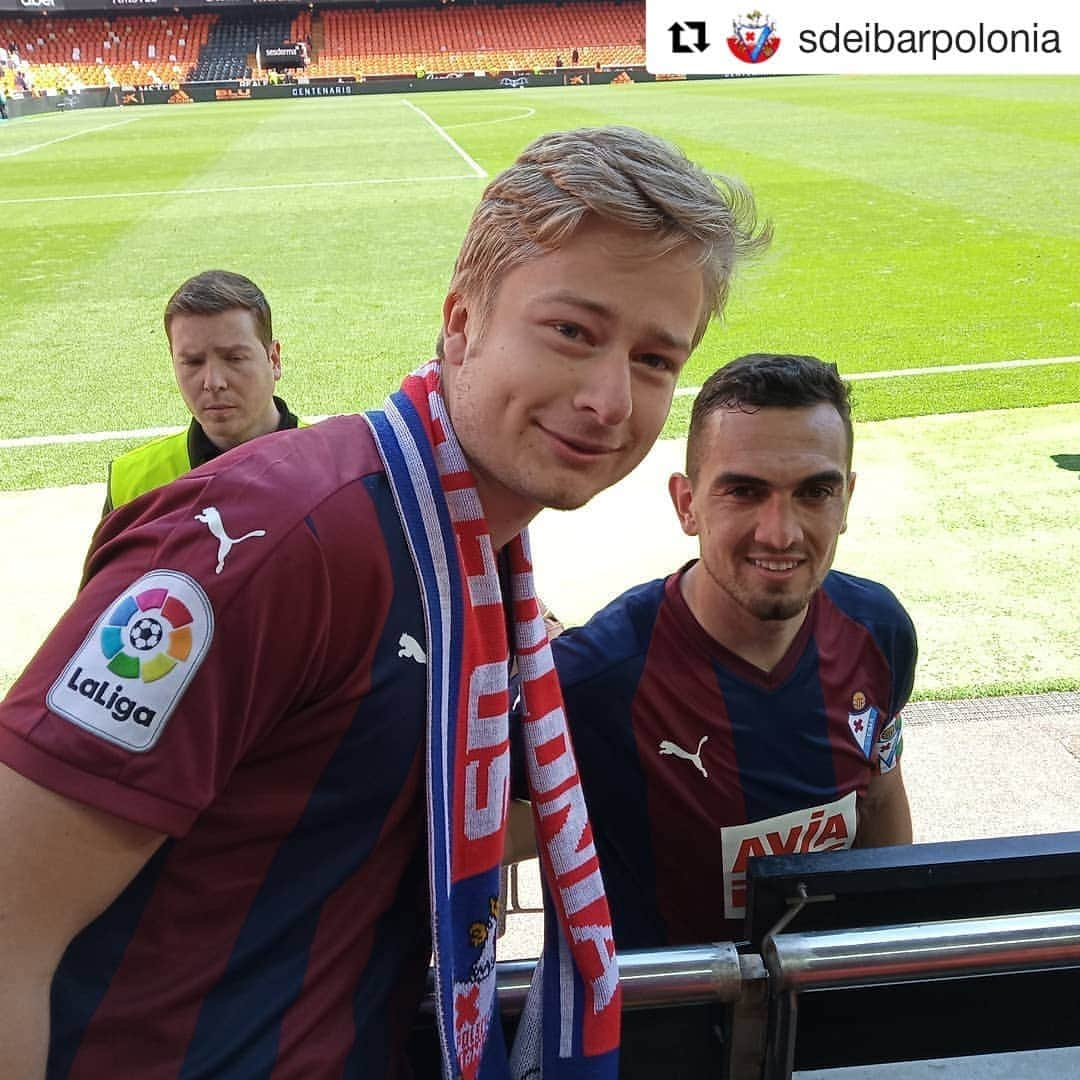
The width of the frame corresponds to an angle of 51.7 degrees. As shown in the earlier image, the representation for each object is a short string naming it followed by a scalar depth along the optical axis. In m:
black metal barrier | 1.06
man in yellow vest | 3.28
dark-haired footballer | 1.69
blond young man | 0.90
